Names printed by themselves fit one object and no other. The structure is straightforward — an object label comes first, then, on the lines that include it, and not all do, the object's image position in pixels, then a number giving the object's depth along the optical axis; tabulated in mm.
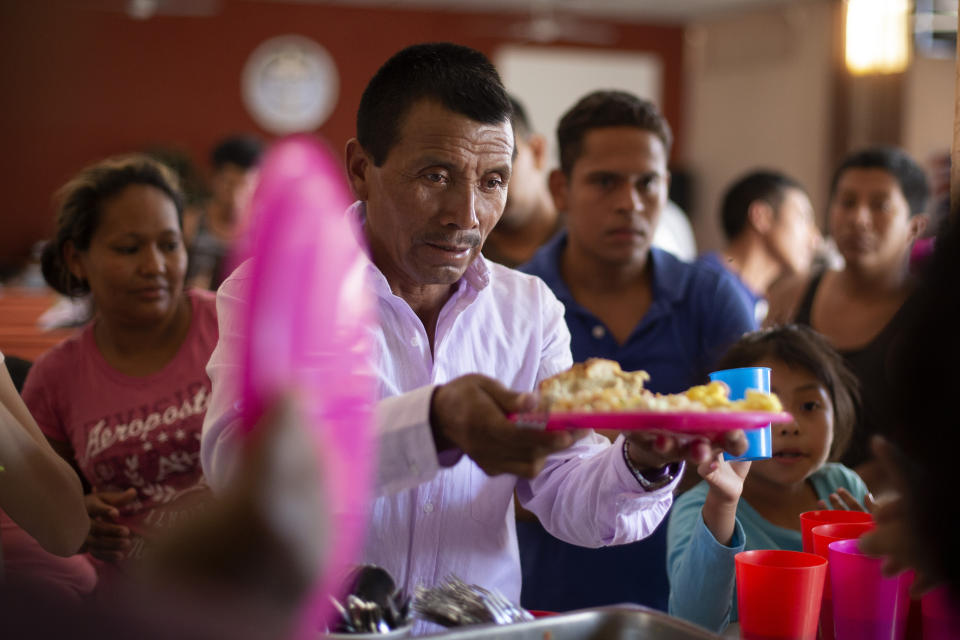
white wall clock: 9289
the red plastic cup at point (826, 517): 1325
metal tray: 1071
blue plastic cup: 1303
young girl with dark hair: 1650
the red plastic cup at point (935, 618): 1139
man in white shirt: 1334
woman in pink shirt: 1907
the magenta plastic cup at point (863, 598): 1137
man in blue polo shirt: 2053
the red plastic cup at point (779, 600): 1110
